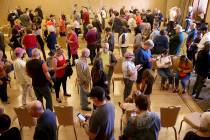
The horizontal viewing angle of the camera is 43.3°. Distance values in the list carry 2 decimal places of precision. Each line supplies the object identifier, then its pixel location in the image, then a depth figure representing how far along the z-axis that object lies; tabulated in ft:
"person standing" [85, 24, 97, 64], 27.99
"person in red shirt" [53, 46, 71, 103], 19.40
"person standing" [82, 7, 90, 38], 43.14
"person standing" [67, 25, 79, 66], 27.04
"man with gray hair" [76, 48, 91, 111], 18.39
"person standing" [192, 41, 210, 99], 20.33
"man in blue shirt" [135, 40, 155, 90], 19.36
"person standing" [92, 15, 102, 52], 35.70
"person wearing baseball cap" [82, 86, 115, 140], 9.94
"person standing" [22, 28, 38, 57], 26.45
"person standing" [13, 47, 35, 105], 18.78
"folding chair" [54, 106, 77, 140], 14.89
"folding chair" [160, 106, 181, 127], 14.85
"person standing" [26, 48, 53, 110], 16.14
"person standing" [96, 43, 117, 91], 20.93
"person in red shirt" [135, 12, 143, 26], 40.12
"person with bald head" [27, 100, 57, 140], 10.12
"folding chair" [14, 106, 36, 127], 14.99
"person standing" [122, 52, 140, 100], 18.30
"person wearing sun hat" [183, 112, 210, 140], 8.74
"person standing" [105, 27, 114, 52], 28.07
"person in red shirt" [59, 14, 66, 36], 39.60
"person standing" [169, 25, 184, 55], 26.09
